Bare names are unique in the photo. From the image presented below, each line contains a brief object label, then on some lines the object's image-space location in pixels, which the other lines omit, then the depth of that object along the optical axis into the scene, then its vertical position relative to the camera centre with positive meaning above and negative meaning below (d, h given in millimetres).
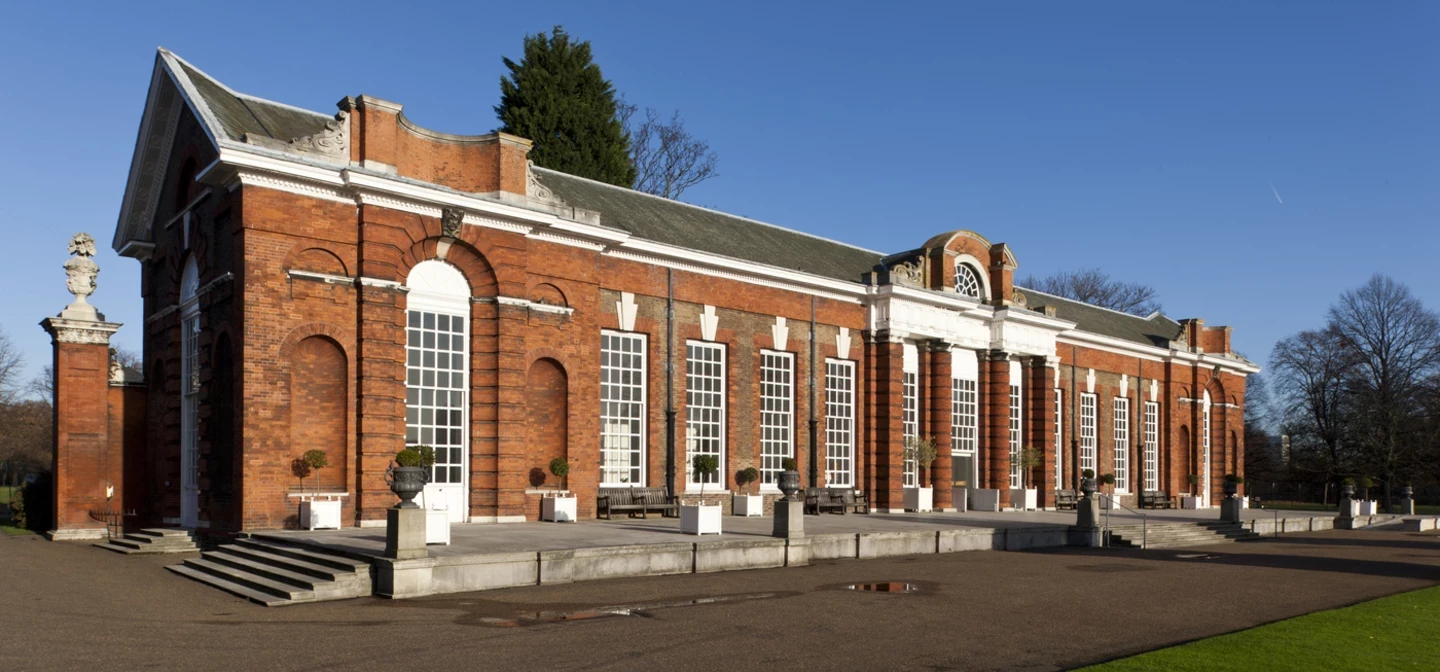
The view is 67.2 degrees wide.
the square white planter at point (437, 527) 15453 -1847
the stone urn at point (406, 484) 14102 -1124
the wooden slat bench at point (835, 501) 27250 -2631
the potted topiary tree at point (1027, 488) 32906 -2822
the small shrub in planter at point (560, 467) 21328 -1366
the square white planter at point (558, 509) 21344 -2211
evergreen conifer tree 40281 +10762
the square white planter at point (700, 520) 18656 -2112
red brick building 18406 +1465
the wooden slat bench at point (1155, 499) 40625 -3804
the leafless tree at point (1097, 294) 66062 +6386
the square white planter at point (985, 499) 31852 -2995
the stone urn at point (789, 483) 18734 -1471
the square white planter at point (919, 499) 29500 -2755
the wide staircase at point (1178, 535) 25250 -3417
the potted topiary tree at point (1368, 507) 37894 -3833
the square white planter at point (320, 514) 17750 -1917
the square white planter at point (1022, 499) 32875 -3054
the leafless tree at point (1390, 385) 52531 +662
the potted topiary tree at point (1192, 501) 42281 -4011
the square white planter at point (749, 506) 25000 -2493
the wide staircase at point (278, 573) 13391 -2369
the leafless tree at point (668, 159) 47469 +10522
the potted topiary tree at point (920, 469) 29547 -2012
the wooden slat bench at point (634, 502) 22906 -2257
